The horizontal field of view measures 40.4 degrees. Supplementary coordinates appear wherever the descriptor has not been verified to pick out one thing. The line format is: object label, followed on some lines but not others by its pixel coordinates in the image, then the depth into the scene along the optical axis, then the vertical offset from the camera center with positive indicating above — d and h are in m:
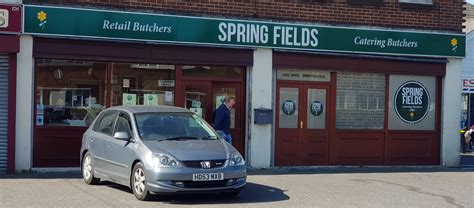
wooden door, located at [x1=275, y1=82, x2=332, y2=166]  15.74 -0.65
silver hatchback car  9.66 -0.93
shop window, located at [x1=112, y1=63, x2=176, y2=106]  14.58 +0.26
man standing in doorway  14.30 -0.50
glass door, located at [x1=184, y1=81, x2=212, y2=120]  15.07 -0.03
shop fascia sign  13.68 +1.49
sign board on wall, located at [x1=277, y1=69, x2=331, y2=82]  15.76 +0.56
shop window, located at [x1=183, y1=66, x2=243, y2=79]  15.03 +0.59
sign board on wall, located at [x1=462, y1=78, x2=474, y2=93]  24.94 +0.59
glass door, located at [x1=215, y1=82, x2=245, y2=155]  15.41 -0.27
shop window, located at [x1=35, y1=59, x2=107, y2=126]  13.97 +0.06
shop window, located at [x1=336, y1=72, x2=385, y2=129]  16.36 -0.06
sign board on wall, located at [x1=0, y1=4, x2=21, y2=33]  13.17 +1.53
